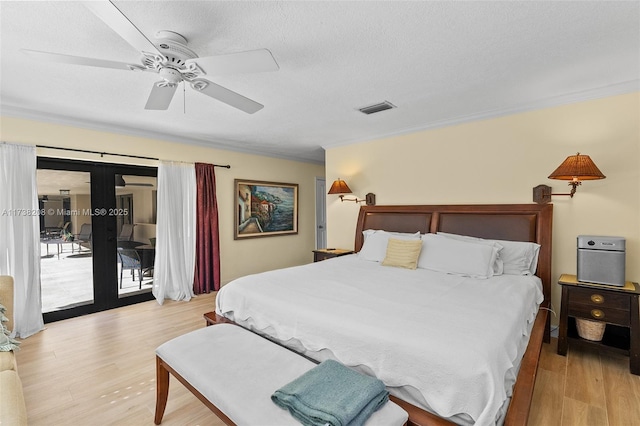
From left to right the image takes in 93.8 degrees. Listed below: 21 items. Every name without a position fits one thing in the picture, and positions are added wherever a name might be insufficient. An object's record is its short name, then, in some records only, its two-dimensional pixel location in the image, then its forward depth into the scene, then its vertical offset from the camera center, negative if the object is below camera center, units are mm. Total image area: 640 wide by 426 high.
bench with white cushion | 1320 -893
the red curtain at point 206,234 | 4675 -452
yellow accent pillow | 3209 -545
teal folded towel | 1225 -852
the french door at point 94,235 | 3547 -371
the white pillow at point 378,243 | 3596 -492
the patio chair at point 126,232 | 4078 -363
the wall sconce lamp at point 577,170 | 2604 +282
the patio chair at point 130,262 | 4105 -781
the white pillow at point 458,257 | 2857 -539
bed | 1397 -711
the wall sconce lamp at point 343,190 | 4554 +219
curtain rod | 3435 +678
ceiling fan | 1470 +837
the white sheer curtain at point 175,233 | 4258 -401
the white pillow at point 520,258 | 2959 -551
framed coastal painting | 5305 -71
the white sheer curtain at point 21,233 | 3123 -276
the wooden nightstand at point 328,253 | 4562 -753
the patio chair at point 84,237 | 3736 -386
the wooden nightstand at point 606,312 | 2389 -922
